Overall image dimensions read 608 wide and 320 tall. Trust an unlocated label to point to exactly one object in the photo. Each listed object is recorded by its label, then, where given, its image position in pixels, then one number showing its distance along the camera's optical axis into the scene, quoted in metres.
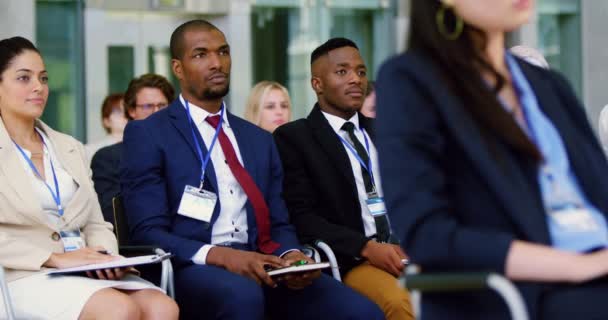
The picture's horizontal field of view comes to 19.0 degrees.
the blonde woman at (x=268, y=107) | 13.40
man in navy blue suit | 7.84
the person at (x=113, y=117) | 13.58
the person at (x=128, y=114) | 11.27
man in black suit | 8.66
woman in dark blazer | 3.95
